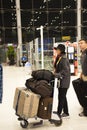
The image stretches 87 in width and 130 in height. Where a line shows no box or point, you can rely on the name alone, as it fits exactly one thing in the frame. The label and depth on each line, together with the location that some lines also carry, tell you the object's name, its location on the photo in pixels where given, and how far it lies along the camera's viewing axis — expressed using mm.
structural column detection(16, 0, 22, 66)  20633
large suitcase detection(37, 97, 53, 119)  4535
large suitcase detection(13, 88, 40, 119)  4453
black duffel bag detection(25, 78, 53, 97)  4469
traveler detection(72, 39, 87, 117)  5170
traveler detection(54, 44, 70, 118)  4969
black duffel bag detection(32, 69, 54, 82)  4629
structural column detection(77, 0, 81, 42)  21094
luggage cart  4688
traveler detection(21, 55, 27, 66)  19959
